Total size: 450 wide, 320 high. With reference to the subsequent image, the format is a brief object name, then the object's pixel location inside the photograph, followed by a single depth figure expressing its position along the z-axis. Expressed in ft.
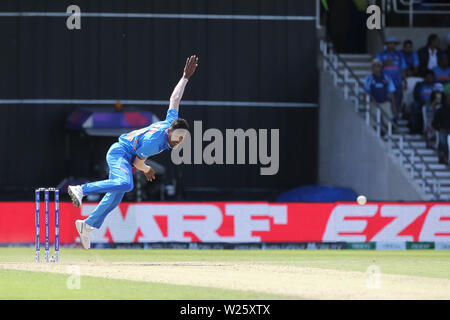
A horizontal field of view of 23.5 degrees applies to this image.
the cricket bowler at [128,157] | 44.78
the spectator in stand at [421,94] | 83.56
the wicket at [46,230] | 48.01
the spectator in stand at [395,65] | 83.97
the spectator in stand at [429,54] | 86.28
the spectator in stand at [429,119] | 82.86
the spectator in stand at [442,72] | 85.46
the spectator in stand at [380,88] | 82.94
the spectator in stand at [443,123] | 79.97
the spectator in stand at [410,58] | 85.76
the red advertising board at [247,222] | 68.39
